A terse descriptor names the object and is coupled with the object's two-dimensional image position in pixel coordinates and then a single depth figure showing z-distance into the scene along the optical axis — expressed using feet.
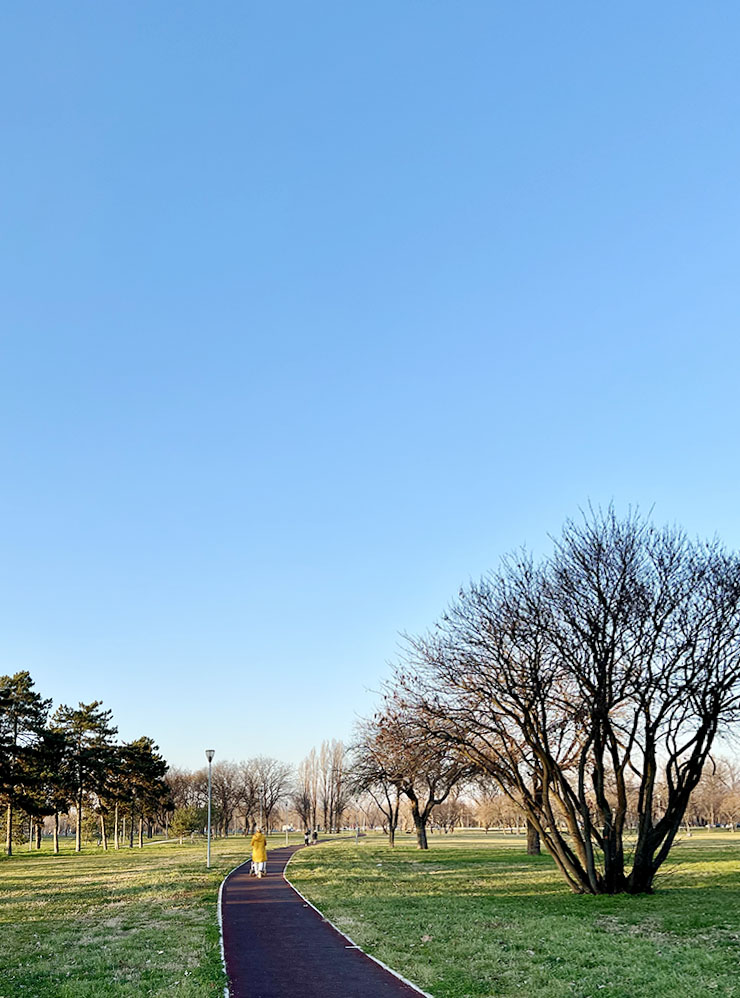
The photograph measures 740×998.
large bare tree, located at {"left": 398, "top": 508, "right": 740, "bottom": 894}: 70.49
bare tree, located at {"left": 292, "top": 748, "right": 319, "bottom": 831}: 355.15
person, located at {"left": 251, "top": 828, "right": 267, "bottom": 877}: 86.28
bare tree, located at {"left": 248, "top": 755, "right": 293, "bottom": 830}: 366.02
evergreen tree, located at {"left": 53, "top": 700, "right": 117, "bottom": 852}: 181.78
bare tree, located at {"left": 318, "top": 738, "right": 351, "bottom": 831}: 364.17
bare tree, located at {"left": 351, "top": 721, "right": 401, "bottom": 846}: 138.92
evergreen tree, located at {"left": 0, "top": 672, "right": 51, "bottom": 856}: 150.20
